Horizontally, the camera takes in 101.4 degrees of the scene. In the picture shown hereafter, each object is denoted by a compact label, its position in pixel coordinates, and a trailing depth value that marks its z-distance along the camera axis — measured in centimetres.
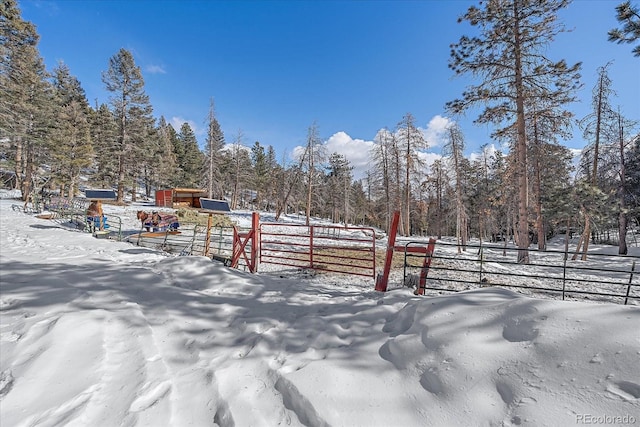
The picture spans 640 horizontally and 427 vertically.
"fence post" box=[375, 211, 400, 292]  591
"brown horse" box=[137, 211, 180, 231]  1397
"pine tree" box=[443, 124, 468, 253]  2136
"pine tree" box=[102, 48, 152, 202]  2721
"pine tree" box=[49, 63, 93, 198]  2458
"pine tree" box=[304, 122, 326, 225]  2812
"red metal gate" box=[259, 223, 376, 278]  944
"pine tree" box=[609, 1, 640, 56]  731
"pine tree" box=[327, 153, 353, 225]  4524
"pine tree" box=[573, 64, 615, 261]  1728
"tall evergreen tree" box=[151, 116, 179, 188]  3741
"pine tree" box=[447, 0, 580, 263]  1038
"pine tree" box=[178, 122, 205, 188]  4572
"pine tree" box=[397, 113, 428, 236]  2559
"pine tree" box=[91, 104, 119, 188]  2902
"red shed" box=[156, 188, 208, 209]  3152
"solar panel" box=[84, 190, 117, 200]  1502
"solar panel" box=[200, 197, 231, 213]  816
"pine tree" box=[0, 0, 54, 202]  2025
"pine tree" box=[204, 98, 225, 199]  2986
